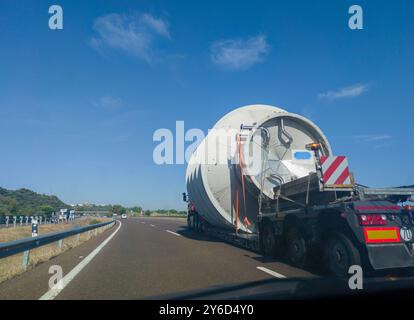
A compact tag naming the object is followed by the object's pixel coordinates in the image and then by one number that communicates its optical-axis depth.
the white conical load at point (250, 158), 10.48
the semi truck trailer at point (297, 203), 5.95
